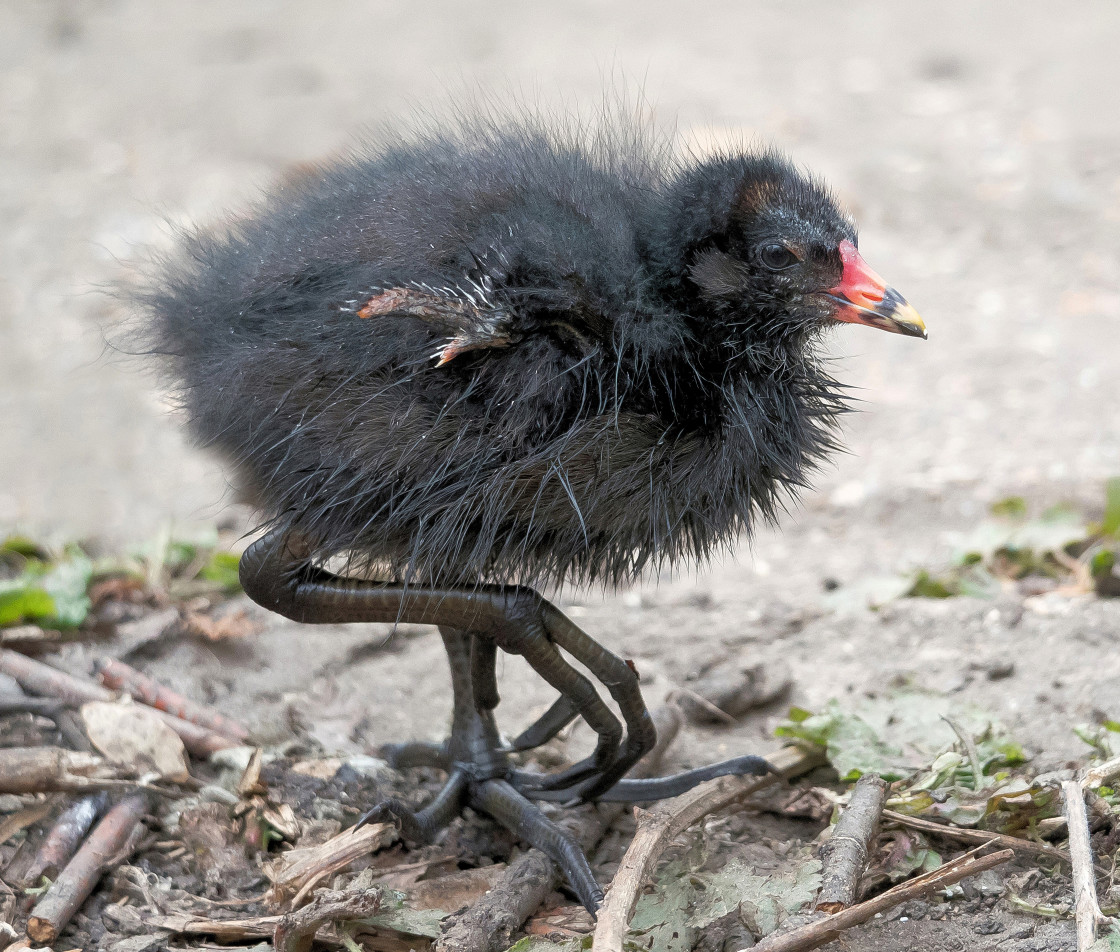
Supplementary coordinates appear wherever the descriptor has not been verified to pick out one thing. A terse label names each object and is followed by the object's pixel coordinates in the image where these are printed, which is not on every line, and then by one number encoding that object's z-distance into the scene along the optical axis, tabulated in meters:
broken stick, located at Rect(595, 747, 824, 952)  4.36
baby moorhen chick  4.70
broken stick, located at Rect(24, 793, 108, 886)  5.23
